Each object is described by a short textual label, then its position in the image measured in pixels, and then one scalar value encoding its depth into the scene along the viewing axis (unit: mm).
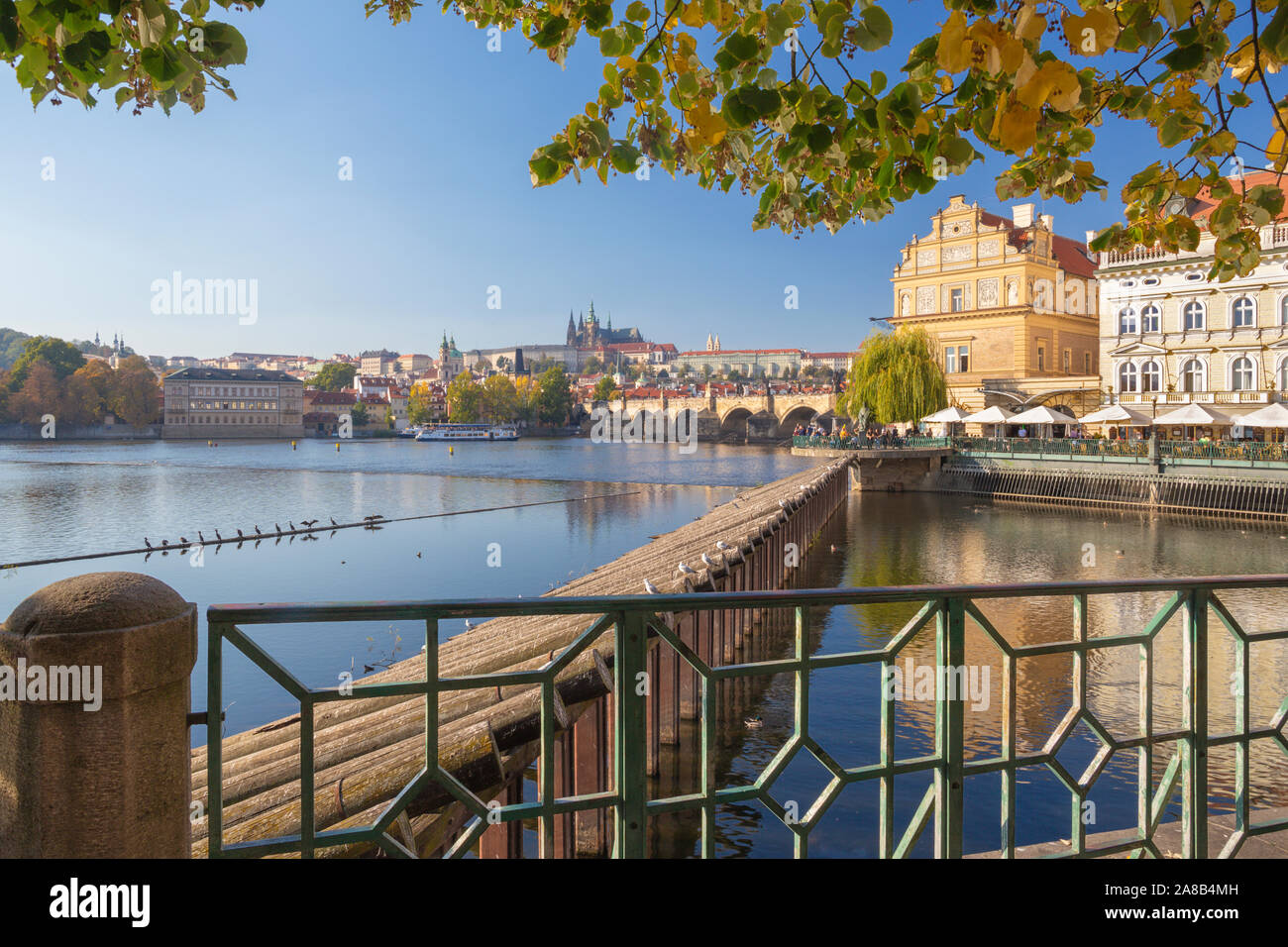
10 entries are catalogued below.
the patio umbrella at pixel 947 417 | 42188
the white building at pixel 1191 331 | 36656
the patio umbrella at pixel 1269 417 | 30141
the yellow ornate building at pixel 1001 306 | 50094
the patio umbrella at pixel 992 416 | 41375
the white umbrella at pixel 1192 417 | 33406
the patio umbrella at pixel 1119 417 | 36469
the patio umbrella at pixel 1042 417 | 39531
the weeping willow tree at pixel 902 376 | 46906
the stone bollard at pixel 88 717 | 1988
